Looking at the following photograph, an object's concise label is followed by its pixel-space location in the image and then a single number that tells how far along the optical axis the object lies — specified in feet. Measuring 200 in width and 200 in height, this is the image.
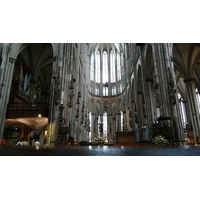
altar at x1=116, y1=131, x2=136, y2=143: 49.88
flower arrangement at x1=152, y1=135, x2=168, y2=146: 24.45
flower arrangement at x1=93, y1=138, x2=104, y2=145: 26.99
